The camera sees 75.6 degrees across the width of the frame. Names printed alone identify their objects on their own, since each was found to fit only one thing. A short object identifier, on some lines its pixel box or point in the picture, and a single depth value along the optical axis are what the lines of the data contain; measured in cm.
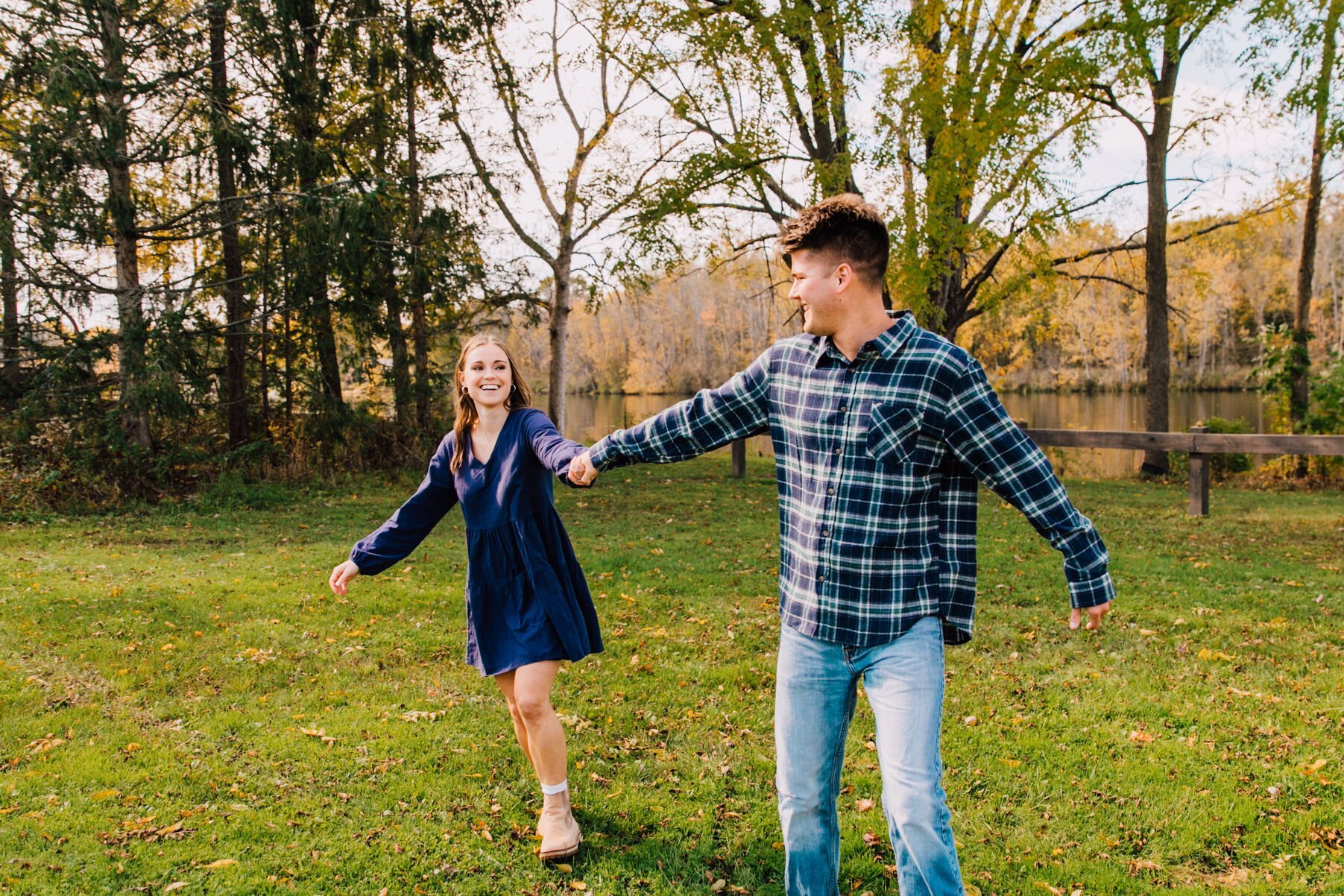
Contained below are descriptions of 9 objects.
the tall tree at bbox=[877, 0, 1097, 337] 1223
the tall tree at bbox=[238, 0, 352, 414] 1414
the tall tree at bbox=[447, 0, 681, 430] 2033
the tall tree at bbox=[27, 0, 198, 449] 1252
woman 349
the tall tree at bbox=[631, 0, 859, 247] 1457
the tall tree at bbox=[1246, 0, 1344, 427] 1182
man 244
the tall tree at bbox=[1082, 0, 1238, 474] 1412
